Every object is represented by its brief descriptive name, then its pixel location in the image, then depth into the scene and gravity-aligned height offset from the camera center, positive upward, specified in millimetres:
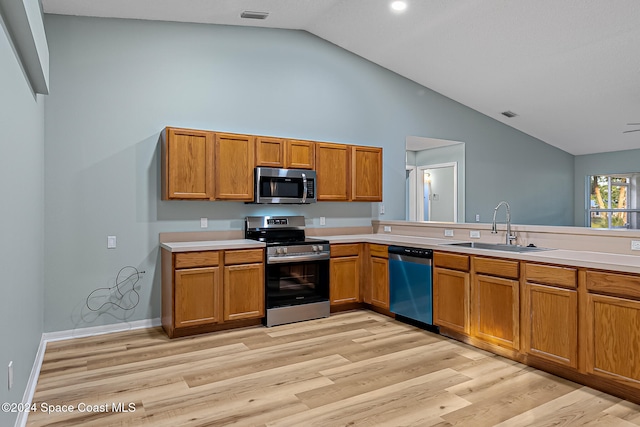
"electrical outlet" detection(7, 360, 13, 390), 1951 -769
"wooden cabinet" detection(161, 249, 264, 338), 3812 -722
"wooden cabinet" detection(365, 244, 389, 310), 4527 -692
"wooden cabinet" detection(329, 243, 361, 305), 4652 -691
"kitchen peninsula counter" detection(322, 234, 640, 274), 2625 -317
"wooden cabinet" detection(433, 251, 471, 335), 3615 -706
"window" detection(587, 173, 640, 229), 8078 +231
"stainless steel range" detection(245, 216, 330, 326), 4242 -651
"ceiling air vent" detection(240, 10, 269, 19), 4381 +2120
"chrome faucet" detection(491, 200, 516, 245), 3816 -223
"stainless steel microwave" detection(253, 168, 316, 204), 4441 +304
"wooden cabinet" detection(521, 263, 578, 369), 2834 -719
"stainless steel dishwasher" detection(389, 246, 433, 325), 3996 -705
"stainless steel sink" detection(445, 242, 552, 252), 3563 -313
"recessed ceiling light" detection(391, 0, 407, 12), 4273 +2155
